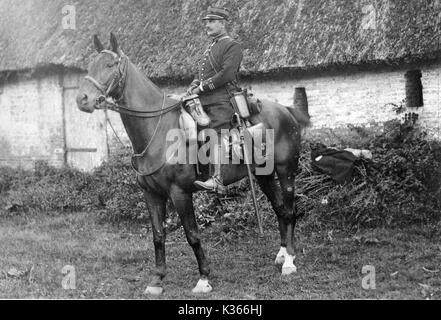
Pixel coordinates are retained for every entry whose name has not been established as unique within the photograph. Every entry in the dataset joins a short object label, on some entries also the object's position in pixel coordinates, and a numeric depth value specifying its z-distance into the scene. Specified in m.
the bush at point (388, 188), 9.00
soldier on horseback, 6.95
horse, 6.42
